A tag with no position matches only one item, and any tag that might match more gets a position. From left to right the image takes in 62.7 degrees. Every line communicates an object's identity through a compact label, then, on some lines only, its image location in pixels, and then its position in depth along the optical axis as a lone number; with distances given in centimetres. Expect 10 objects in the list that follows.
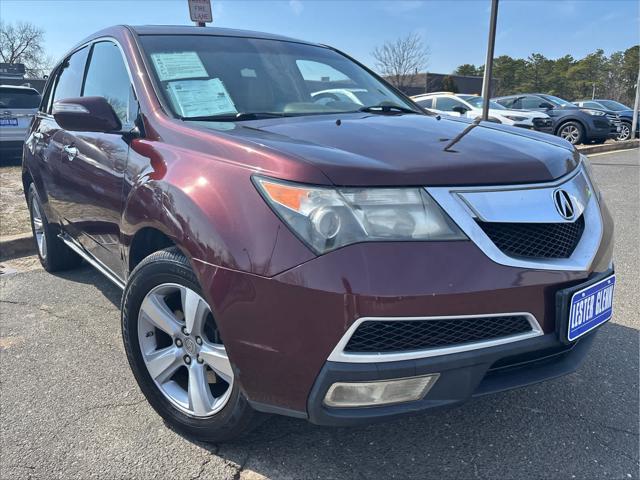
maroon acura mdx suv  152
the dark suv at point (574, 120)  1412
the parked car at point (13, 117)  909
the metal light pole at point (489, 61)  1099
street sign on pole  597
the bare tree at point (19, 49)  5600
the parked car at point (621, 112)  1725
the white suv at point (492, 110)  1306
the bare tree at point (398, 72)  3466
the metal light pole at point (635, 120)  1642
